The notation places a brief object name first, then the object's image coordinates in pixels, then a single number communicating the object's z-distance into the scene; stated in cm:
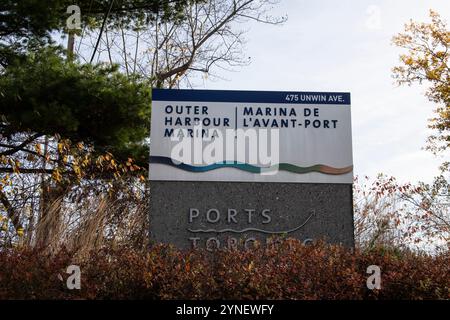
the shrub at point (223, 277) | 520
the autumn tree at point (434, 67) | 1994
